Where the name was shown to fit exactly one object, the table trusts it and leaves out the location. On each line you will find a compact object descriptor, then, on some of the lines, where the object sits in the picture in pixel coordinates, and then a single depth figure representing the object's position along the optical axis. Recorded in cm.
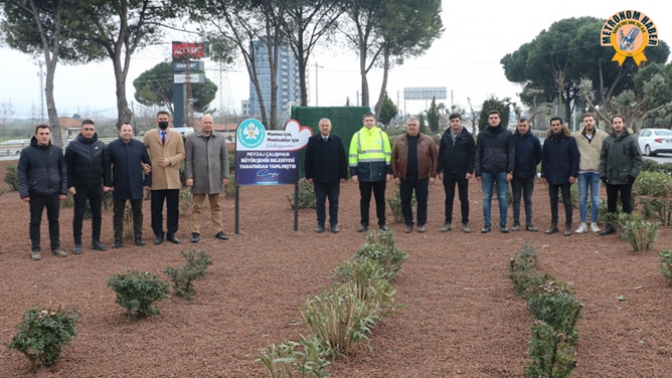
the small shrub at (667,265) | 605
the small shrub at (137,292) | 535
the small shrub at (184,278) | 615
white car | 3036
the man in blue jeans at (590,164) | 923
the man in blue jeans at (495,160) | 941
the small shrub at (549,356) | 384
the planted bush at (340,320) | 460
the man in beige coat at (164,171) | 898
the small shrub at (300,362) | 375
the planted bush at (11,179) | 1714
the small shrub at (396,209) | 1056
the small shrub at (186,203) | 1154
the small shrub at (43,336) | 433
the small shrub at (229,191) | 1428
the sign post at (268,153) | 981
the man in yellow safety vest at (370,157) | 970
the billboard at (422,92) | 10288
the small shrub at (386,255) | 672
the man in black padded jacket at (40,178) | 804
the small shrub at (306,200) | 1215
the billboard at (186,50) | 2547
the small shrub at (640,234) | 765
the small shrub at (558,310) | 446
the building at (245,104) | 15262
